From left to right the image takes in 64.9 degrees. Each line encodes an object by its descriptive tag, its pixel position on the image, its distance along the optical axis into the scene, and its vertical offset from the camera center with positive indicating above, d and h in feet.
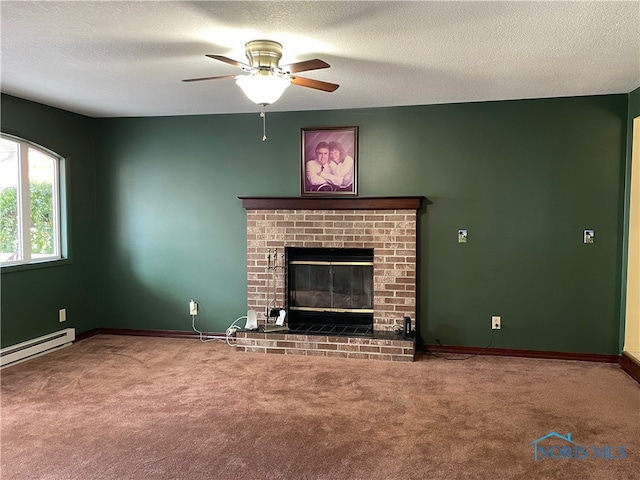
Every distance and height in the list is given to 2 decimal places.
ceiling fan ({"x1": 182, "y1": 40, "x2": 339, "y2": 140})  9.66 +2.94
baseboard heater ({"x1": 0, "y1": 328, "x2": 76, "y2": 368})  14.46 -3.77
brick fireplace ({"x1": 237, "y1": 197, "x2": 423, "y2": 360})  15.67 -0.66
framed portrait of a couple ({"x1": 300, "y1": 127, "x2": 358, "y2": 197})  16.48 +2.07
